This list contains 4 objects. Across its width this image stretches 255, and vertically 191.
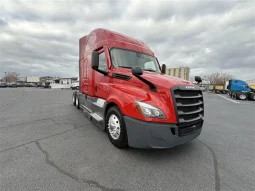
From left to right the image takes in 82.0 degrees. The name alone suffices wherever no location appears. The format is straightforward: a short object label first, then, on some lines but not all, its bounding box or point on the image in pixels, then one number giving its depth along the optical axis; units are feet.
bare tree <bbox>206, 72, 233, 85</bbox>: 276.21
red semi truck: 9.07
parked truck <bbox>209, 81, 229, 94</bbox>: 145.87
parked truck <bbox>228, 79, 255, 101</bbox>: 69.62
